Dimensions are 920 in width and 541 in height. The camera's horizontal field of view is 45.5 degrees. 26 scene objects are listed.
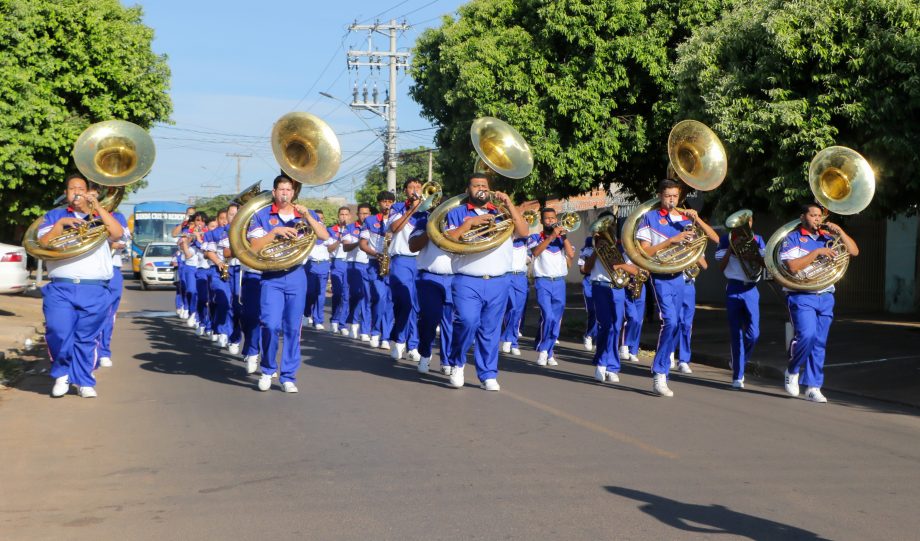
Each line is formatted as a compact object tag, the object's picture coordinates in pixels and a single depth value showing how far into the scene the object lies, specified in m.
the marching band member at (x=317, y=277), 15.66
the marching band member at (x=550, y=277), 13.44
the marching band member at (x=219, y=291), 15.23
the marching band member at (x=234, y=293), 14.12
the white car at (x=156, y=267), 35.62
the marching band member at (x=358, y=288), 16.33
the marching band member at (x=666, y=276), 10.54
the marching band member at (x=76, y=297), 9.50
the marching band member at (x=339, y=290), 17.97
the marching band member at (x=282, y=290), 10.02
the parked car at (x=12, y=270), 20.94
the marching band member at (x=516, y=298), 14.25
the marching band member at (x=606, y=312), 11.59
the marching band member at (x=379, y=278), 14.62
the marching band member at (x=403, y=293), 13.34
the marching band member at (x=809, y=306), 10.67
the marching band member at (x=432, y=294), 11.96
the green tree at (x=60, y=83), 22.94
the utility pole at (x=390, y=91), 39.53
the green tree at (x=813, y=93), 13.70
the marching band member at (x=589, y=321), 15.49
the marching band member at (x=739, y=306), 11.66
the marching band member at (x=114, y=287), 10.25
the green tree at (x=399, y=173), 70.75
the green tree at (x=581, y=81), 21.44
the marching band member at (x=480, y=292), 10.39
